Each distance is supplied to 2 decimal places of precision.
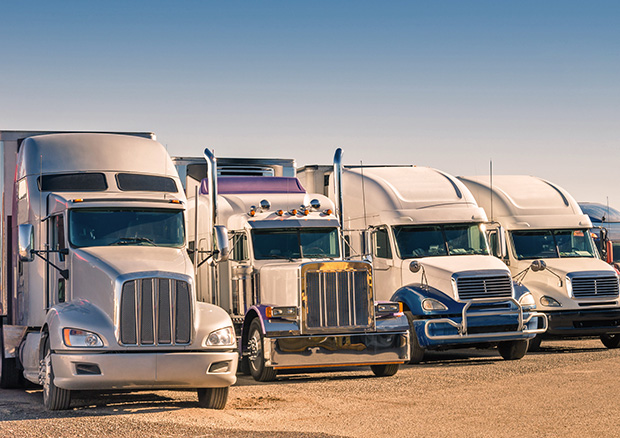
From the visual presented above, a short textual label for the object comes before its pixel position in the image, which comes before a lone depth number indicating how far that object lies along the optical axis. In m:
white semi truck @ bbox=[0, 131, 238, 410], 12.22
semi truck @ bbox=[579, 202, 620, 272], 31.00
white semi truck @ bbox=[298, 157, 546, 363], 18.53
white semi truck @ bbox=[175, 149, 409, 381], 15.81
